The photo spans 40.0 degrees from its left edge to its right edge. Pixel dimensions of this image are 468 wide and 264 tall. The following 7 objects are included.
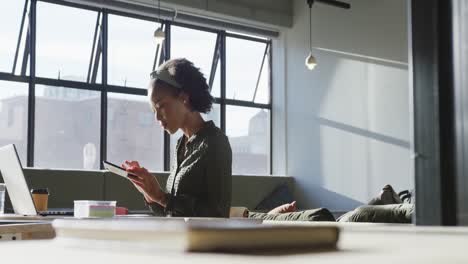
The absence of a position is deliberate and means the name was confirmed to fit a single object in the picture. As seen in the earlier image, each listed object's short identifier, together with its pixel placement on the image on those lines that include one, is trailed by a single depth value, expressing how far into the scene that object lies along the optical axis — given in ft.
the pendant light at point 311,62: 25.54
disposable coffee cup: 9.57
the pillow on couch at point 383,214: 11.66
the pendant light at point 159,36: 21.94
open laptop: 8.34
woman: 7.73
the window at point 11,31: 23.93
